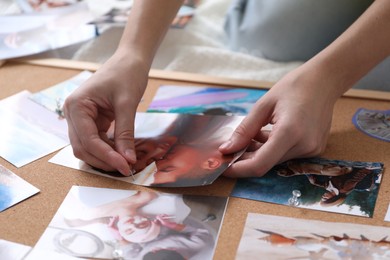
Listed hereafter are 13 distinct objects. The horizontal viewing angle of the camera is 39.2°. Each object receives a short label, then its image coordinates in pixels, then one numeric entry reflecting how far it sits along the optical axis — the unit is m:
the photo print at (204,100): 0.93
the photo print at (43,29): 1.16
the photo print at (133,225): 0.65
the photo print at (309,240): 0.62
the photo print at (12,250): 0.66
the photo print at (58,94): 0.96
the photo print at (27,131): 0.84
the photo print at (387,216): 0.67
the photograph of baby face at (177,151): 0.75
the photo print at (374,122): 0.83
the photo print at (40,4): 1.33
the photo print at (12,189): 0.75
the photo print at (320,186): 0.70
